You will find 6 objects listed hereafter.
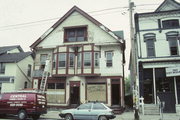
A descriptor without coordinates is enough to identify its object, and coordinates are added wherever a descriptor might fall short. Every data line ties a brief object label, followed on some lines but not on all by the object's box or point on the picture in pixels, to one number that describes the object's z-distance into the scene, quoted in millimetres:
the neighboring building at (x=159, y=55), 19719
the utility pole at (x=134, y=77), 14758
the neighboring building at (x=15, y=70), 27034
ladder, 23450
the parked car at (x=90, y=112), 14117
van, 15867
